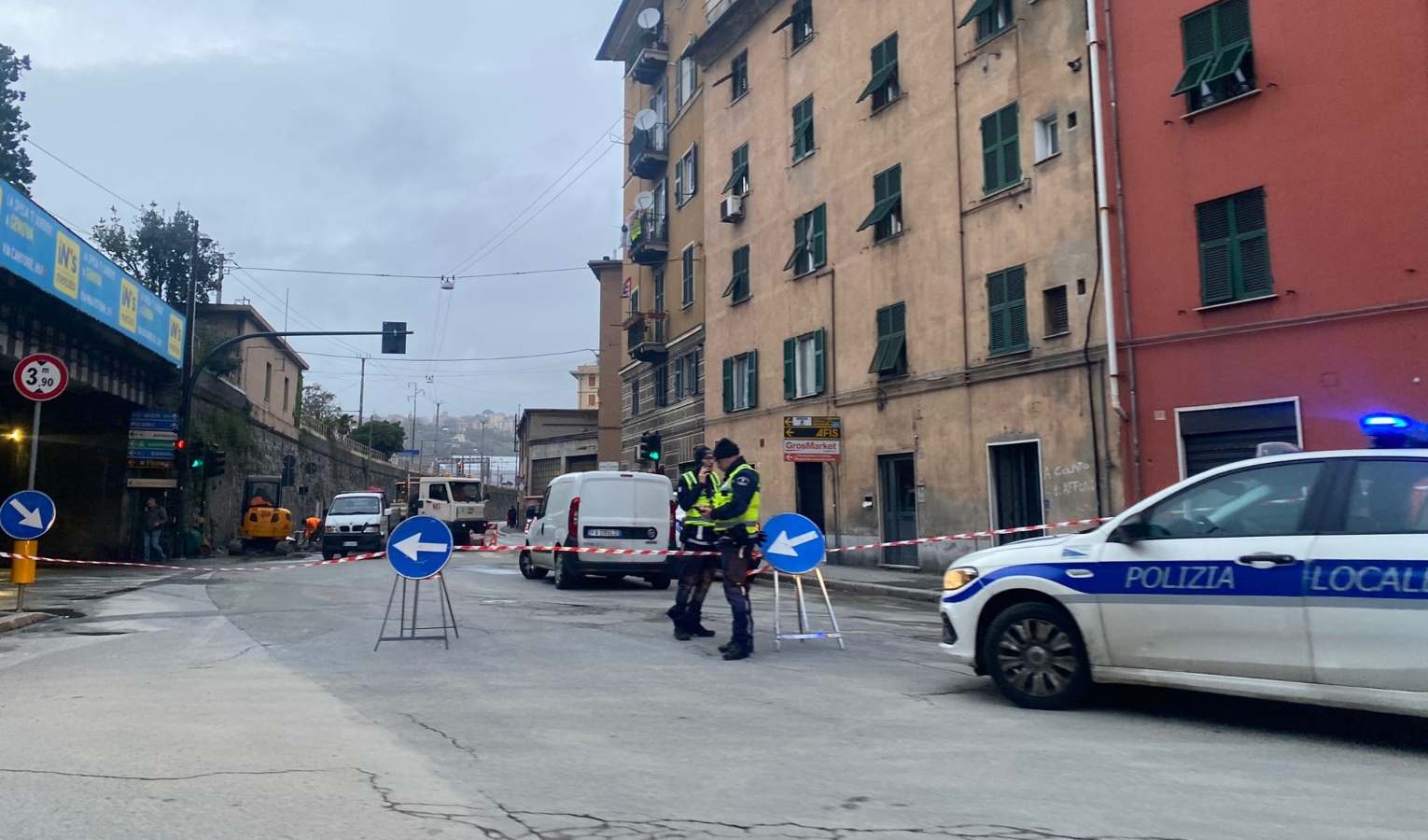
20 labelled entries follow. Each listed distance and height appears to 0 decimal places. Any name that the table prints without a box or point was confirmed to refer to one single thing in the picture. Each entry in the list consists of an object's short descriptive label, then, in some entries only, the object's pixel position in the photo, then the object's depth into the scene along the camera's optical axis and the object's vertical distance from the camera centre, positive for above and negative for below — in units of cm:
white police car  538 -43
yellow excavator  3312 +7
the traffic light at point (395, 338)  2583 +461
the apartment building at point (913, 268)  1788 +520
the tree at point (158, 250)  4319 +1142
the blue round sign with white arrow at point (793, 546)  925 -22
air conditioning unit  2886 +854
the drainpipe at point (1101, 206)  1641 +495
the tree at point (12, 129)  3791 +1451
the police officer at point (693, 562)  944 -36
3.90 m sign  1227 +178
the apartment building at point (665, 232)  3303 +959
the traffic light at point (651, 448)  2719 +196
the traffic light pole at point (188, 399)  2588 +322
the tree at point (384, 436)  8994 +792
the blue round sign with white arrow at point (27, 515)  1152 +18
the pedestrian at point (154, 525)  2600 +14
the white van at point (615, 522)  1619 +3
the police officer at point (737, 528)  880 -5
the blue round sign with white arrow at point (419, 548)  951 -19
